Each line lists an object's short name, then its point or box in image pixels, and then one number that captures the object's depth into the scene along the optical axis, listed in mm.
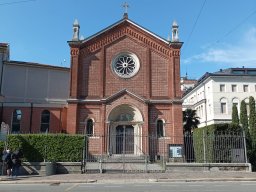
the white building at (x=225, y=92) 35076
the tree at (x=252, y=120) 18036
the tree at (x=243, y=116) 19400
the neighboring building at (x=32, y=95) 23438
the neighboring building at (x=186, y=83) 52819
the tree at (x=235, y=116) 20508
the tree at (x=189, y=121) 27210
